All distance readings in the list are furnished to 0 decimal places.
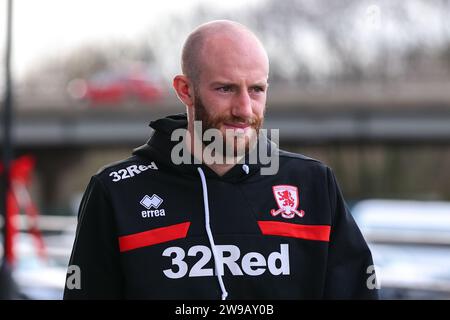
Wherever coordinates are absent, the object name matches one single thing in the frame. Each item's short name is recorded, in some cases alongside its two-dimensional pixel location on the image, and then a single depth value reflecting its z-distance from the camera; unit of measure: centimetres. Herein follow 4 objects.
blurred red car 7490
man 533
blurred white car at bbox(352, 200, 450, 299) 1045
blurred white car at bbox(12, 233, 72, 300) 1099
